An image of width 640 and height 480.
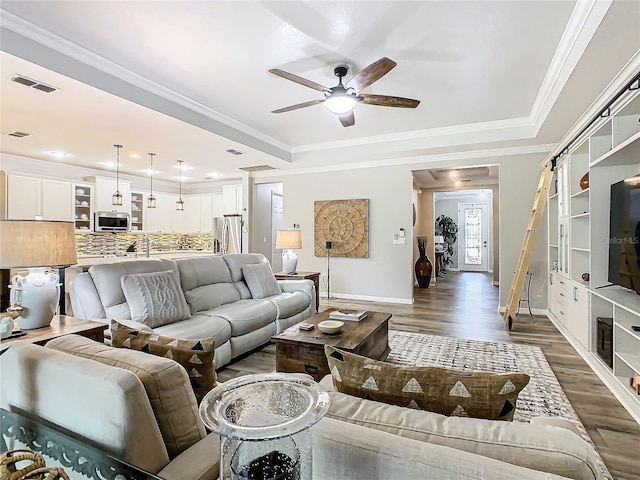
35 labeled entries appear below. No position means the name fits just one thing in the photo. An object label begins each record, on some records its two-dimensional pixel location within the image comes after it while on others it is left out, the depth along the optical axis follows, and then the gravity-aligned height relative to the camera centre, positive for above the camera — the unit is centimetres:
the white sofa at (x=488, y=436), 71 -45
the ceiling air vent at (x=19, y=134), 456 +135
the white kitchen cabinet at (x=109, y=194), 700 +85
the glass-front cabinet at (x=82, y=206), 678 +56
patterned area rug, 241 -118
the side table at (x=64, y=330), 194 -59
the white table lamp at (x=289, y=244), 541 -14
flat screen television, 265 +3
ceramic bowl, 273 -73
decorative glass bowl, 66 -39
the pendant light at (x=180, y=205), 679 +61
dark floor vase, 805 -74
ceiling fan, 282 +131
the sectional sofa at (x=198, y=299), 279 -62
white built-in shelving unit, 267 -16
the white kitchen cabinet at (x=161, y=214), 818 +50
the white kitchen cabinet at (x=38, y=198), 584 +64
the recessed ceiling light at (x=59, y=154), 573 +135
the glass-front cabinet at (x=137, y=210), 795 +55
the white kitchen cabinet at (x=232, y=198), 822 +88
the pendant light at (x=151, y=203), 643 +60
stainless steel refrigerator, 784 +2
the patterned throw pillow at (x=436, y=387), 95 -44
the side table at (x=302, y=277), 516 -62
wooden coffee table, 252 -82
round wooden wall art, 649 +17
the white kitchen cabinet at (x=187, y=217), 877 +46
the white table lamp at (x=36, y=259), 183 -14
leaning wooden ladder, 455 +7
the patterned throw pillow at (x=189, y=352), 139 -48
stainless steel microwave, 696 +27
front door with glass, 1177 -1
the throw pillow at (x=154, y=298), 280 -54
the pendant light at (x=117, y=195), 537 +65
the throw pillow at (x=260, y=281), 414 -56
